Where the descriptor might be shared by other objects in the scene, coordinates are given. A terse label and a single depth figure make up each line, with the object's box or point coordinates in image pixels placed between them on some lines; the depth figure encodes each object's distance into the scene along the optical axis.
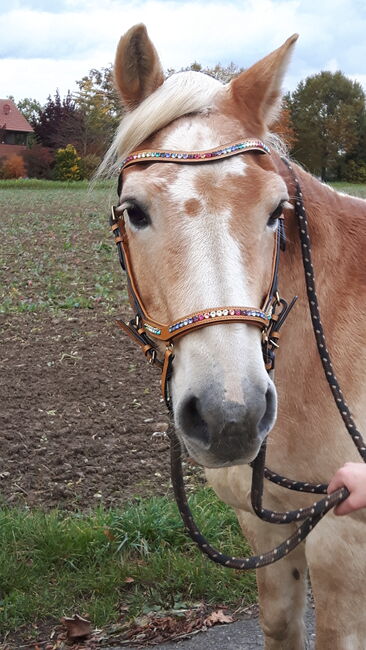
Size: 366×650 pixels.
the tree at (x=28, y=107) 95.88
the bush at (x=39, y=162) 61.22
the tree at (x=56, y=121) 58.78
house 84.25
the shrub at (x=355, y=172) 53.50
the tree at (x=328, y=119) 56.66
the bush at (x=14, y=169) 60.75
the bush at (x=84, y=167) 42.80
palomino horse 1.92
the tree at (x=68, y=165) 53.22
